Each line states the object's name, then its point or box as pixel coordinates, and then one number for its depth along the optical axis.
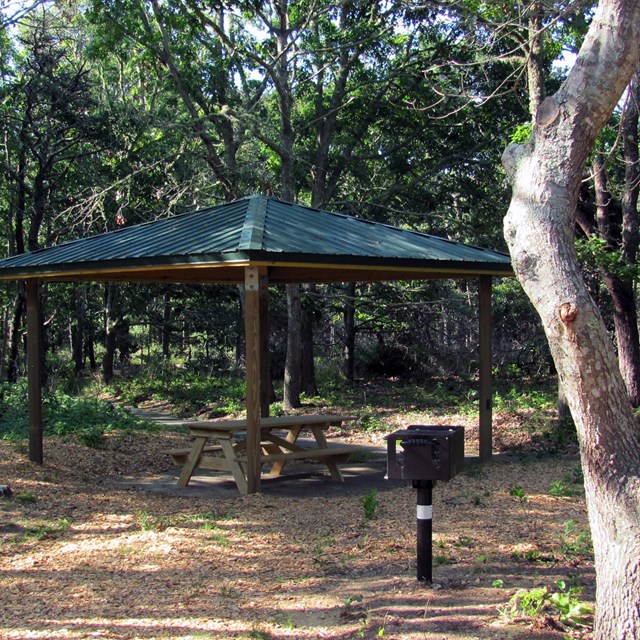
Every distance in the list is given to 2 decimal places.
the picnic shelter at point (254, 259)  7.61
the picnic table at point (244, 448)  8.34
